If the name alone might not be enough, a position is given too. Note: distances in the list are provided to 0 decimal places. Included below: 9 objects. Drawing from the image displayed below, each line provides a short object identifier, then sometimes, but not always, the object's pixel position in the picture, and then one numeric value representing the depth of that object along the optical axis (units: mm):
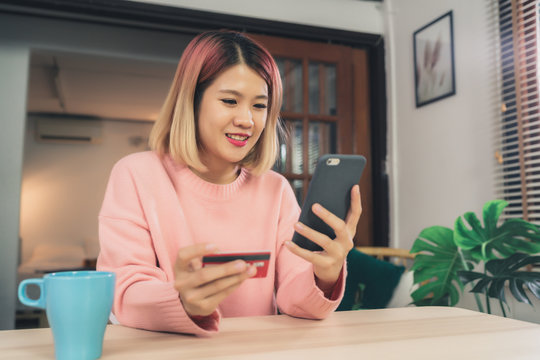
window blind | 1792
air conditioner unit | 5824
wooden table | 560
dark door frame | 2412
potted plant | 1476
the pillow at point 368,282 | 1783
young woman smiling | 803
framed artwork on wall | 2293
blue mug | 493
